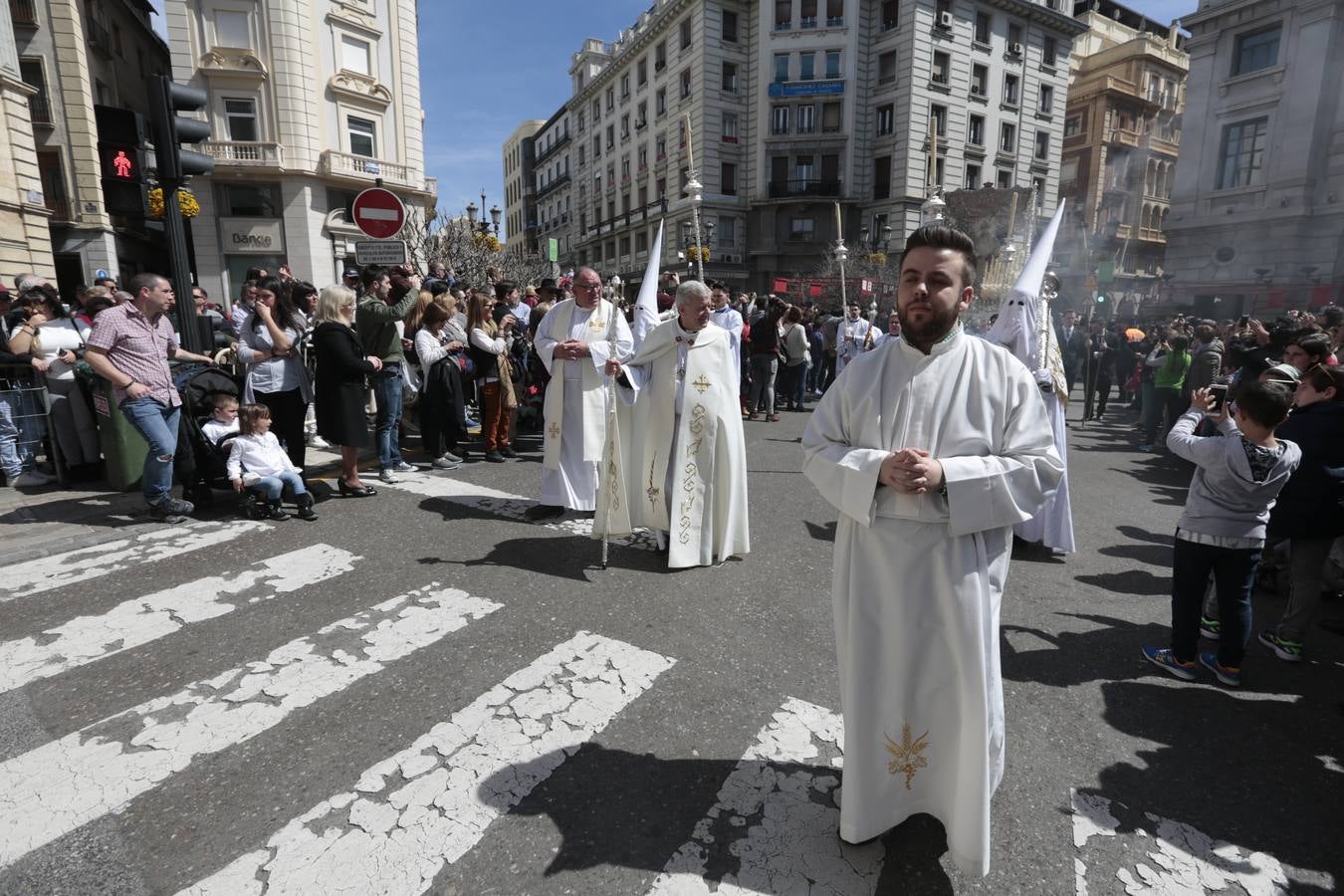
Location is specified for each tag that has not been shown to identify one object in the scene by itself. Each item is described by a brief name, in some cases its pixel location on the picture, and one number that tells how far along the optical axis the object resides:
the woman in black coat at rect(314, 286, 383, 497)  6.09
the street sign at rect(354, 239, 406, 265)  8.08
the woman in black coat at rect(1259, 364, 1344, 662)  3.68
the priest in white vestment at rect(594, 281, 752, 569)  4.93
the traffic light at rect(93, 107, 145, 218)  6.24
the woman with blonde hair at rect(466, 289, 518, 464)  8.07
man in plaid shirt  5.32
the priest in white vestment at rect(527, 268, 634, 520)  6.04
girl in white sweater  5.69
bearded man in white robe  2.08
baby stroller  5.96
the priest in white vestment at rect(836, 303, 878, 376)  13.00
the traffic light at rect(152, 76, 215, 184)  6.23
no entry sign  8.02
